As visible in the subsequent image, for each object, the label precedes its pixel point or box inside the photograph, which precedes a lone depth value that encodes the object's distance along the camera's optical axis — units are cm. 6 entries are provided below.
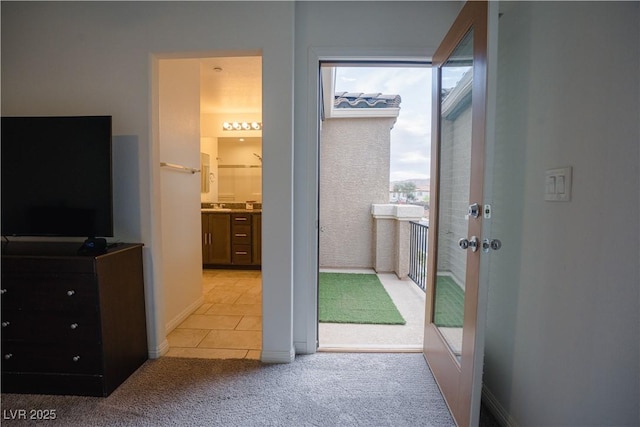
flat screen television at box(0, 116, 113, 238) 171
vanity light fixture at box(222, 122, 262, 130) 478
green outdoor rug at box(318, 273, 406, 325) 266
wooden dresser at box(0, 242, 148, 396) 157
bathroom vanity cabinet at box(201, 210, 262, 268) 434
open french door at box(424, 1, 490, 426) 123
